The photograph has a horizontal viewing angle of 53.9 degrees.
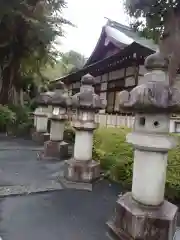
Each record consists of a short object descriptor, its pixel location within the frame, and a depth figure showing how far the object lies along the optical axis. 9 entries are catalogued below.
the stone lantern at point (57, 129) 4.76
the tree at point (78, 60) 32.43
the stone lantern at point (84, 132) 3.30
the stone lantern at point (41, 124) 7.35
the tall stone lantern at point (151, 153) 1.84
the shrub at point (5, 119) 9.07
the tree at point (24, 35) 9.56
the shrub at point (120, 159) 2.99
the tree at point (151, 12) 6.75
